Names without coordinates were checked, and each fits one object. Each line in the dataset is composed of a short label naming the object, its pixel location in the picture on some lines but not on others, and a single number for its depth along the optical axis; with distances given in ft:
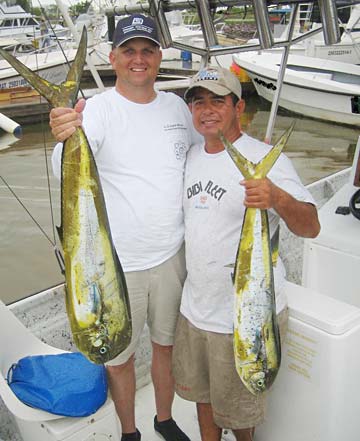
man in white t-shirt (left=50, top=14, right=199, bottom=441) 6.61
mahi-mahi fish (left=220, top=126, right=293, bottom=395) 5.41
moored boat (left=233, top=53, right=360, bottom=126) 44.16
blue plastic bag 6.49
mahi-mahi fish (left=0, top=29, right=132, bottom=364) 5.10
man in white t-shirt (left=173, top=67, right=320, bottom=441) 6.19
